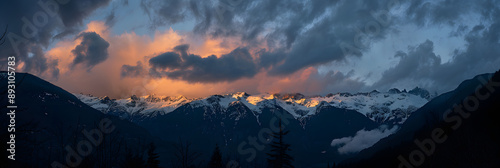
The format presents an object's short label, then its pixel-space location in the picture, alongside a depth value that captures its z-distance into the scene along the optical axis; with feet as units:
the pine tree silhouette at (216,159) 289.90
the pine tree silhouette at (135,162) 189.12
